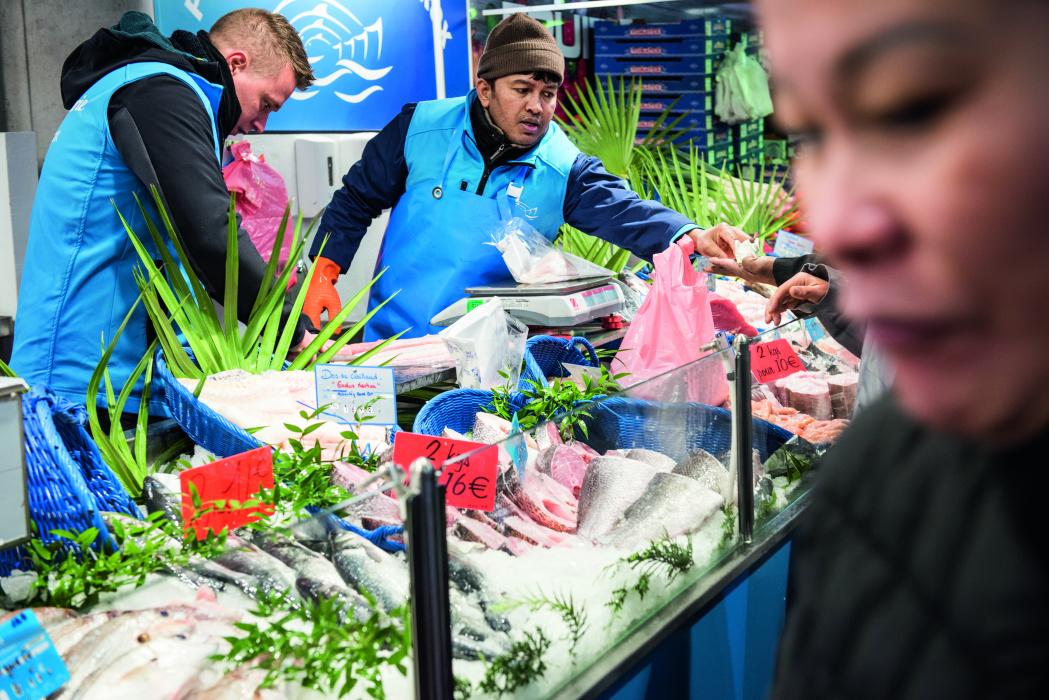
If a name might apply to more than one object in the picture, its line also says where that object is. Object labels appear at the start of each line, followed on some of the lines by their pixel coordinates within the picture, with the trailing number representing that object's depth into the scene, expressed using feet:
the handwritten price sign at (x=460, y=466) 5.11
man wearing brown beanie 13.30
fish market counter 5.98
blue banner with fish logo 17.16
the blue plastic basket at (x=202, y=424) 7.17
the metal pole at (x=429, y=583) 4.22
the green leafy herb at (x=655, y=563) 6.23
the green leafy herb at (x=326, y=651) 4.40
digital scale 10.95
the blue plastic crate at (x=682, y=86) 23.09
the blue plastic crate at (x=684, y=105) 23.17
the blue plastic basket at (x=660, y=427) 6.88
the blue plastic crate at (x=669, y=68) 22.97
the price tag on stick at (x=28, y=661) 4.06
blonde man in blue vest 9.07
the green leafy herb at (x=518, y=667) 5.02
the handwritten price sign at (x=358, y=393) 7.66
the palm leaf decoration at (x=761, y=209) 16.51
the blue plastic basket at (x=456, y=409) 7.89
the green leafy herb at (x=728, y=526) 7.49
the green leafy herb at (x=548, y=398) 7.79
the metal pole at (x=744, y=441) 7.44
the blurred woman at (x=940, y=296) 1.14
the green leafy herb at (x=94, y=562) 4.86
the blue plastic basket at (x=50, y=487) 5.00
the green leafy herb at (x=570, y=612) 5.57
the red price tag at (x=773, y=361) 7.98
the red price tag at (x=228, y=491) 5.39
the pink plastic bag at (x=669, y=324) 9.34
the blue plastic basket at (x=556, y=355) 9.61
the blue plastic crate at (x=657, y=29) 22.84
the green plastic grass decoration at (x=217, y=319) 8.45
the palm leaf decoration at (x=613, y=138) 18.26
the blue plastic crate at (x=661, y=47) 22.93
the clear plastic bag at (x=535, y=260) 11.73
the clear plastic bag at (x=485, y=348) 9.05
